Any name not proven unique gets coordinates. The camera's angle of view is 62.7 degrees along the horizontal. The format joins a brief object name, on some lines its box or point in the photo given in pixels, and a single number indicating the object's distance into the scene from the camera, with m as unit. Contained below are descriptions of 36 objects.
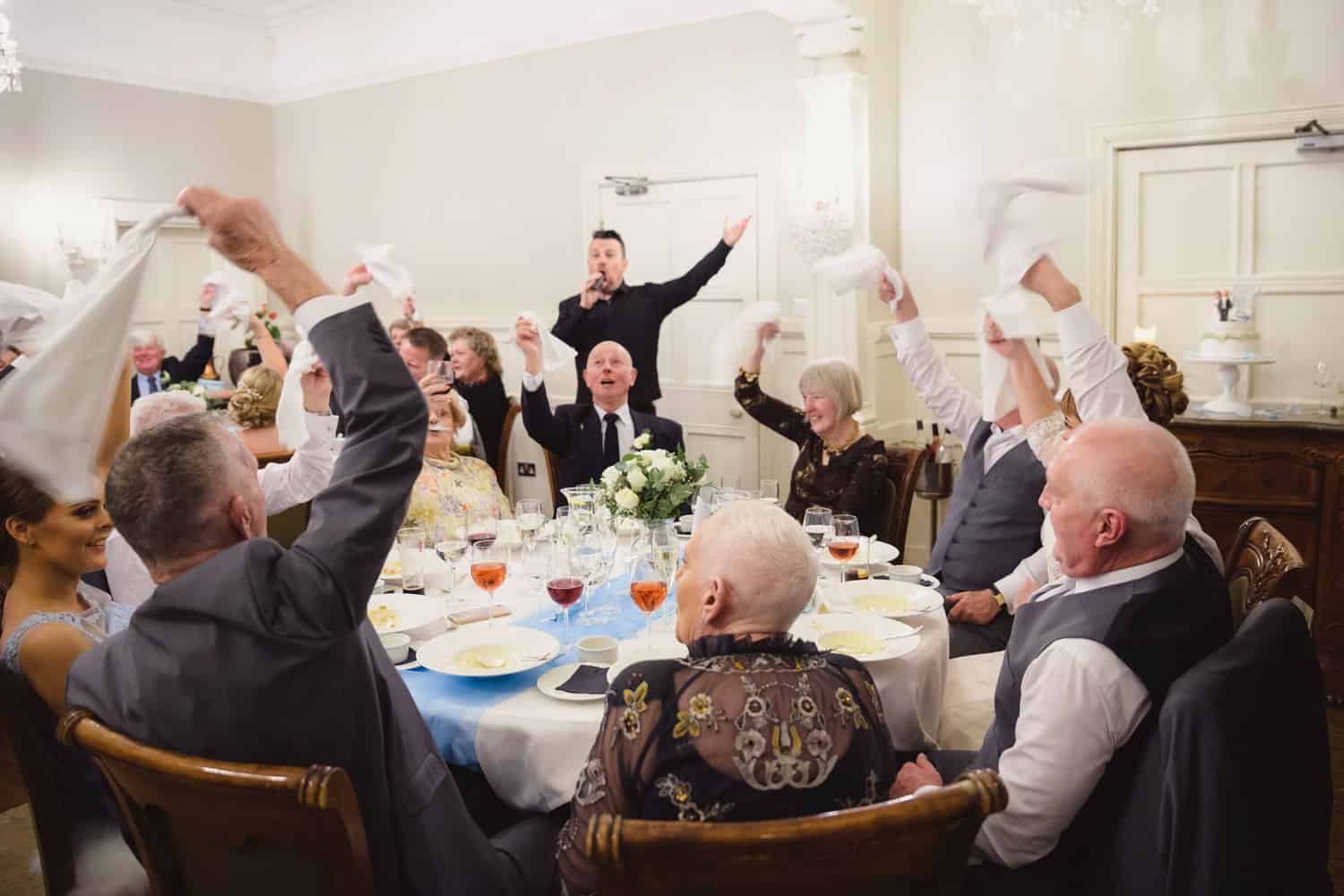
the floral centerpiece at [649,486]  2.92
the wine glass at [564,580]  2.16
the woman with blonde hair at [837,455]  3.53
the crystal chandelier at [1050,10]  4.67
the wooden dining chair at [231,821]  1.24
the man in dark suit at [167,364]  6.12
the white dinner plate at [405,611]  2.30
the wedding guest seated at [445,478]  3.53
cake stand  4.29
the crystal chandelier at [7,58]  5.00
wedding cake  4.36
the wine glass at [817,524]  2.67
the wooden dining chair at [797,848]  1.13
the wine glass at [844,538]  2.58
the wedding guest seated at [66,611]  1.75
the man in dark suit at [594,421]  4.07
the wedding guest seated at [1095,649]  1.59
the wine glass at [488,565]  2.25
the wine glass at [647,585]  2.14
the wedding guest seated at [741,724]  1.36
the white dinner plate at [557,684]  1.93
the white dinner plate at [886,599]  2.39
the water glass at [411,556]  2.52
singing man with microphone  5.29
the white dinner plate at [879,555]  2.73
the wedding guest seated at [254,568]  1.34
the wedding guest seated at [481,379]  5.35
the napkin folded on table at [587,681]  1.99
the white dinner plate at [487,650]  2.04
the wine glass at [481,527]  2.34
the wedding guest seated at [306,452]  2.60
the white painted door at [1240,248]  4.47
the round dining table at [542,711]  1.87
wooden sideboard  3.88
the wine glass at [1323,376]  4.38
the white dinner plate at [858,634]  2.14
